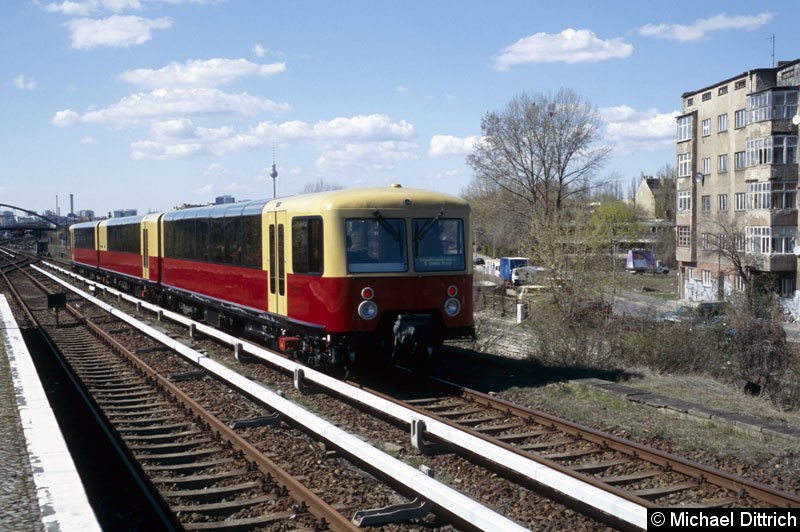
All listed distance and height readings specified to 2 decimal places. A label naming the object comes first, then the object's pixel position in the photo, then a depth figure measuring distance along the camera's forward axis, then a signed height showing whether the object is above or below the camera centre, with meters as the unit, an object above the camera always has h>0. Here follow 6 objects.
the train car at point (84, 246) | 37.20 -0.54
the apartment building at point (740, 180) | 42.44 +2.48
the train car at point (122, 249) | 26.98 -0.51
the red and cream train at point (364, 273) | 11.94 -0.65
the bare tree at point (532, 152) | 51.03 +4.74
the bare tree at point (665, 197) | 95.50 +3.34
